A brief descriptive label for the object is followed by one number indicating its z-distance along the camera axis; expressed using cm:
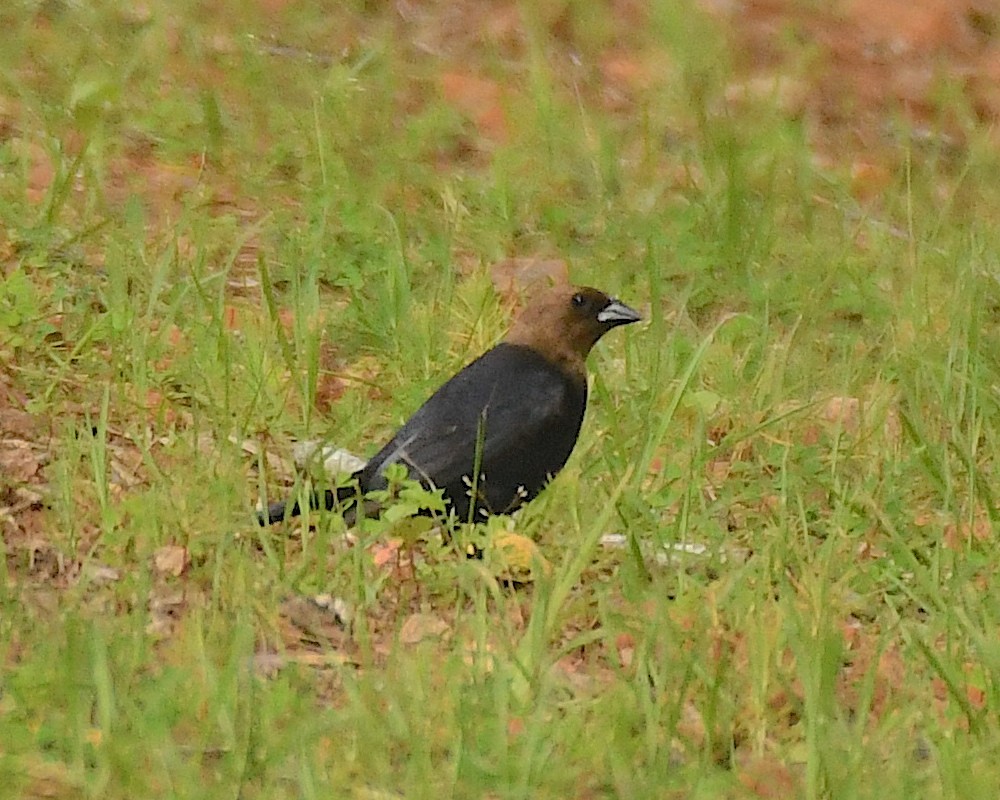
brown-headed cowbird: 890
